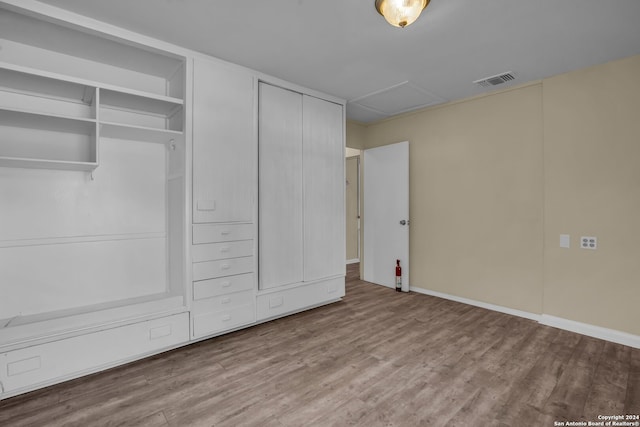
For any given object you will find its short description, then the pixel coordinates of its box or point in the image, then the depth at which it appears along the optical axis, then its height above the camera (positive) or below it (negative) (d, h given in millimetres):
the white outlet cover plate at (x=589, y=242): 2863 -276
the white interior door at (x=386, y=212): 4328 +26
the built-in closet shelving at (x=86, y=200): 2070 +115
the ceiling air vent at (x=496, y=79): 3105 +1427
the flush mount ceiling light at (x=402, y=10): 1876 +1284
